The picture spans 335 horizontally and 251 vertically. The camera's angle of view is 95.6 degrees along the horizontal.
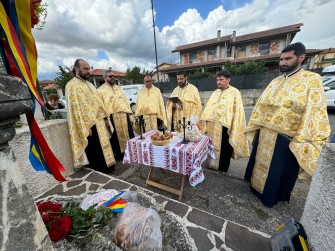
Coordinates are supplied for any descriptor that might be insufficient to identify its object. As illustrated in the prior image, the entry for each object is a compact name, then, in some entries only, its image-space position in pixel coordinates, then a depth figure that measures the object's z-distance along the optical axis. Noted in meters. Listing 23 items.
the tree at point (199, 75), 16.98
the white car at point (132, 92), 12.70
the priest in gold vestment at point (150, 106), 4.29
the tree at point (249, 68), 14.31
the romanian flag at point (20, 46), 0.63
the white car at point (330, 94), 7.61
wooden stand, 2.65
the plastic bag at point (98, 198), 1.49
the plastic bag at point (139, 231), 1.03
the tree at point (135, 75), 24.11
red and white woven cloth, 2.31
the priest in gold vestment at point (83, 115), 2.78
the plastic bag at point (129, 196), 1.59
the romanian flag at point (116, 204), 1.35
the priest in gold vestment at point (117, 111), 3.95
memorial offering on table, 2.47
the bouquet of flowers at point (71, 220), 1.05
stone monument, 0.58
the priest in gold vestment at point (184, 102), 3.96
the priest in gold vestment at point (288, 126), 1.89
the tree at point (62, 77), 20.02
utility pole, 11.54
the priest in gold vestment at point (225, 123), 3.05
